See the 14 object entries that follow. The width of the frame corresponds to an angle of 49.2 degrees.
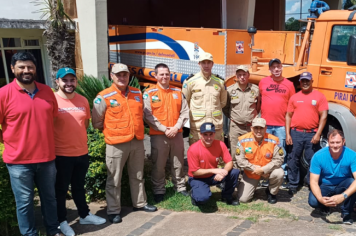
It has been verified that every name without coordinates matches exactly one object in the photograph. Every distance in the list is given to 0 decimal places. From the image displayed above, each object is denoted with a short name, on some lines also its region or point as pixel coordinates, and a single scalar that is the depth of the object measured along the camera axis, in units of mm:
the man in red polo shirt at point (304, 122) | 5078
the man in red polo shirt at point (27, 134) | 3652
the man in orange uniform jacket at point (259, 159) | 4922
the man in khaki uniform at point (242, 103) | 5418
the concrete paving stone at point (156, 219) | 4591
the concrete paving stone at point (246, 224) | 4344
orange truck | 5117
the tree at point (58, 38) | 7633
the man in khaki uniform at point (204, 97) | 5203
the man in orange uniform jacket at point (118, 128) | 4438
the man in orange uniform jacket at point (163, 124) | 4938
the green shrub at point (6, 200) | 4098
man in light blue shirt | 4285
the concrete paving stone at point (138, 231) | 4293
